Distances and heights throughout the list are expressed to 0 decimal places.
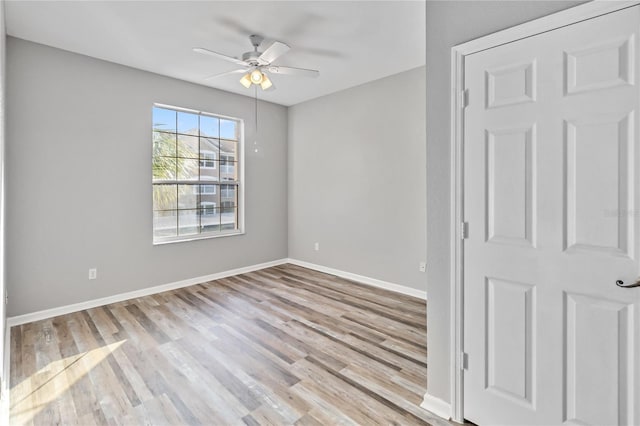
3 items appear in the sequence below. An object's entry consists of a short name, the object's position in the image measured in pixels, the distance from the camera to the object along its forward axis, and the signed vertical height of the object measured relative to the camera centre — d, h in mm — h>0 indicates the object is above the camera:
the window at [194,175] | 4266 +501
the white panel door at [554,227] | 1339 -94
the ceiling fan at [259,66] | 2883 +1384
